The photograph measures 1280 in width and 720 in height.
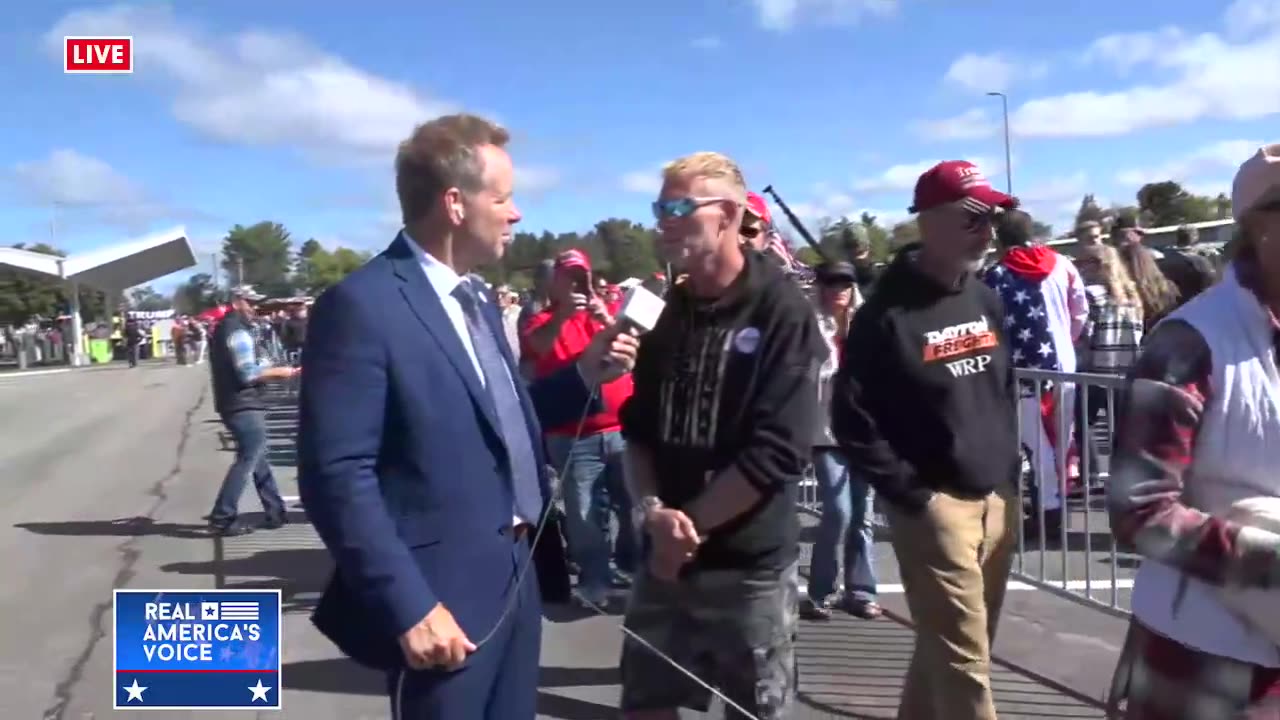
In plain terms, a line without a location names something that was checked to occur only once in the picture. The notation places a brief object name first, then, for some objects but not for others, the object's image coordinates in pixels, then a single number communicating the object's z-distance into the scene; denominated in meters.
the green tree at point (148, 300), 102.69
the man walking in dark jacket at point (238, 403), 9.62
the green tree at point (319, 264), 61.97
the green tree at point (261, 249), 87.88
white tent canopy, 48.91
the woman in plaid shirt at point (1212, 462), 2.09
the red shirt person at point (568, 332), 5.98
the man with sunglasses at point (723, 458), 3.11
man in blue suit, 2.48
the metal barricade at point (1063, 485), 5.91
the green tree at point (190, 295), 82.78
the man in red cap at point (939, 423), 3.62
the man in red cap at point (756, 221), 3.43
